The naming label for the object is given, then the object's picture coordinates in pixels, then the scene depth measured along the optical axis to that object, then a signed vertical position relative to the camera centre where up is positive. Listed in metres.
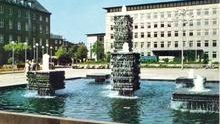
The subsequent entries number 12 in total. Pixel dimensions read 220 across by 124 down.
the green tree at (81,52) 90.69 +2.99
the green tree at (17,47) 66.91 +3.07
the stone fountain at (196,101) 14.80 -1.44
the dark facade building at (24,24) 74.38 +8.50
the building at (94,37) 118.19 +8.45
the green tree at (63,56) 84.72 +1.95
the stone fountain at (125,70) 21.09 -0.32
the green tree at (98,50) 97.69 +3.68
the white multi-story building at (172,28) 95.69 +9.48
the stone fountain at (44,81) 20.92 -0.92
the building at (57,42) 95.85 +6.12
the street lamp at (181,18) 94.31 +11.59
